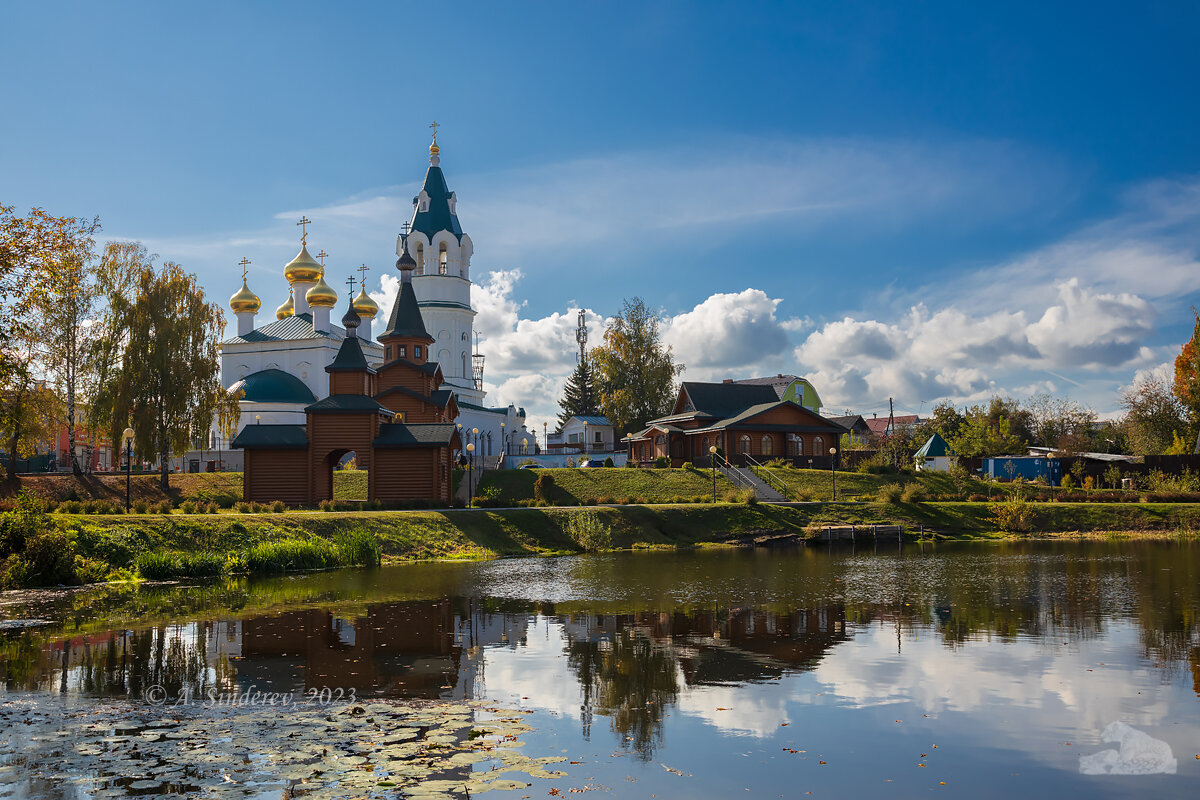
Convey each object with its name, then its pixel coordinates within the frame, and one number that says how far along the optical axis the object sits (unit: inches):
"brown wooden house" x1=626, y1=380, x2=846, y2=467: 2138.3
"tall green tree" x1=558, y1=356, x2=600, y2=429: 3577.8
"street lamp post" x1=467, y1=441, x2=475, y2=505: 1610.9
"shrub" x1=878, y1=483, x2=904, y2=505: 1706.4
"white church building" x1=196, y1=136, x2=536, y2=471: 2315.5
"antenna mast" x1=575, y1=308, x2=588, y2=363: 3693.4
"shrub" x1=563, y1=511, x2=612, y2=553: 1380.4
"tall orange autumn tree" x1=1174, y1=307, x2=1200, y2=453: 2381.9
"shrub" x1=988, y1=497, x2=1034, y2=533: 1626.5
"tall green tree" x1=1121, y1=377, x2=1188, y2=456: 2524.6
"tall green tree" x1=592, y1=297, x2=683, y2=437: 2738.7
